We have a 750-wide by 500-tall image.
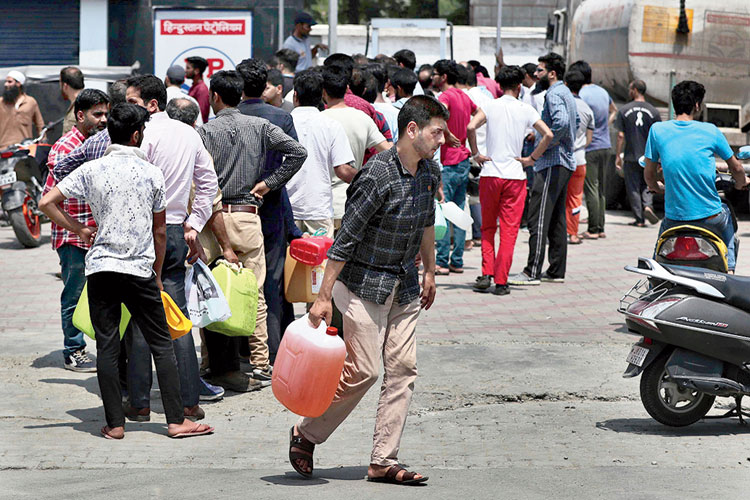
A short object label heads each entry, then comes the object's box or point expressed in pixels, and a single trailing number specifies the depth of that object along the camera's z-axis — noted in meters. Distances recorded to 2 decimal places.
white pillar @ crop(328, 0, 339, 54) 16.14
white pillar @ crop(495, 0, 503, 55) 29.98
